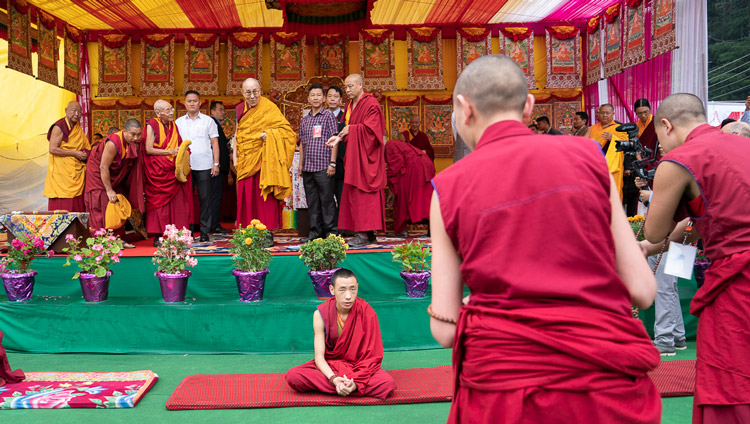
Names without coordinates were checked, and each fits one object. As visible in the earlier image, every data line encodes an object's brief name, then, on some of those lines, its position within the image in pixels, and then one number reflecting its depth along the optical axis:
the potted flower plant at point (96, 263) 4.51
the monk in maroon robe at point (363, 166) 5.73
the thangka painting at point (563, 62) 9.21
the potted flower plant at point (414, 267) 4.52
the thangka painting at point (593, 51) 8.53
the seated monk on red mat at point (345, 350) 3.32
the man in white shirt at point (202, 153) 6.26
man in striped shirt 5.98
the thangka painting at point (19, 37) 7.27
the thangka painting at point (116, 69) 9.33
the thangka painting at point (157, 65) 9.35
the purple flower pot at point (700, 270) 4.61
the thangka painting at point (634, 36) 7.18
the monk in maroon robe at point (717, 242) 2.11
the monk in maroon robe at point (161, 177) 5.96
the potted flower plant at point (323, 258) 4.51
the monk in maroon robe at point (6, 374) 3.56
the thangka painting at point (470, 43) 9.30
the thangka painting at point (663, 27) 6.50
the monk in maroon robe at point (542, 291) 1.15
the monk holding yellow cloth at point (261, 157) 6.04
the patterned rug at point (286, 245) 5.25
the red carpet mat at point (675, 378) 3.31
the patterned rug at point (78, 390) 3.24
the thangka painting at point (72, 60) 8.76
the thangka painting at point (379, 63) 9.39
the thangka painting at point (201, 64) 9.31
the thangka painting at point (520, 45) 9.23
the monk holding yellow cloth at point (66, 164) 6.41
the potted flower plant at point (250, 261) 4.48
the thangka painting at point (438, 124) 9.67
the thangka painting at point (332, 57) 9.45
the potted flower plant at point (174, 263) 4.48
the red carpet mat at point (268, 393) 3.22
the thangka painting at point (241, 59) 9.36
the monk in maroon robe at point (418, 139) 8.56
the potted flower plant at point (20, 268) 4.56
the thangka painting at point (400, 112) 9.66
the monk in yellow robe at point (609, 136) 6.58
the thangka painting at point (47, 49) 7.96
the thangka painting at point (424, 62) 9.39
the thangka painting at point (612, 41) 7.90
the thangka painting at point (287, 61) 9.35
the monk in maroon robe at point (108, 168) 5.95
